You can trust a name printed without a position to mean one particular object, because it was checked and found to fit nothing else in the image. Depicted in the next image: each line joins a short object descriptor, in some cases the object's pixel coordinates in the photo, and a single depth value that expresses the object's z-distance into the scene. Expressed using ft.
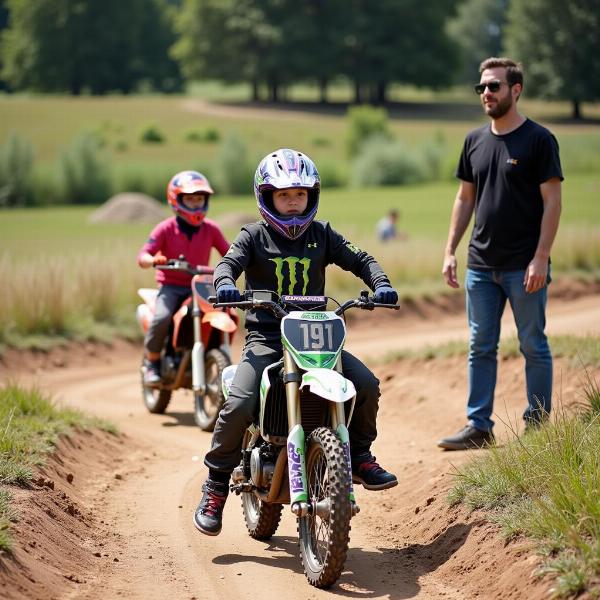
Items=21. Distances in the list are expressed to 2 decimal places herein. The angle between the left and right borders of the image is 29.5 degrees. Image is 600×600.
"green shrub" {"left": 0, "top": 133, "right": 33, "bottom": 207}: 165.78
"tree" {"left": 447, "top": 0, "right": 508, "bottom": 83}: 456.45
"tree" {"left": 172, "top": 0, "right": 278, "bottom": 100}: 326.85
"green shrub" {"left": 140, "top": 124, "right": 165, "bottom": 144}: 242.17
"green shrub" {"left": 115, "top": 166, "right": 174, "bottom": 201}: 178.91
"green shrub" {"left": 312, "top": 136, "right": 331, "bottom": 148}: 239.30
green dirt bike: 19.40
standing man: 27.14
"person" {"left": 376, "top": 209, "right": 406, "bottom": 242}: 94.58
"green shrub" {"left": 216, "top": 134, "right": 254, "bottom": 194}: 184.55
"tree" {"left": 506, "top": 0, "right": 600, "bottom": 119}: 227.20
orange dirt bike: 35.62
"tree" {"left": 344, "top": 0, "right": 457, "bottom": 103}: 317.42
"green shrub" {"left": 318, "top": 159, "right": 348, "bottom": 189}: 197.19
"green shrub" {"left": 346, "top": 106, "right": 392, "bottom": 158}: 219.61
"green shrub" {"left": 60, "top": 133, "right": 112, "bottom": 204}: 176.14
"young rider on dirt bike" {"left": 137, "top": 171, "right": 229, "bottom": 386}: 37.45
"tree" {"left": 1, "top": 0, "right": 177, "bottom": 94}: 357.00
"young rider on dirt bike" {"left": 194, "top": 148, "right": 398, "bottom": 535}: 21.49
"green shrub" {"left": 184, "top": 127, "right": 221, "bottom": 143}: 244.01
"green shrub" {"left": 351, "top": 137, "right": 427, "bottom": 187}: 201.77
